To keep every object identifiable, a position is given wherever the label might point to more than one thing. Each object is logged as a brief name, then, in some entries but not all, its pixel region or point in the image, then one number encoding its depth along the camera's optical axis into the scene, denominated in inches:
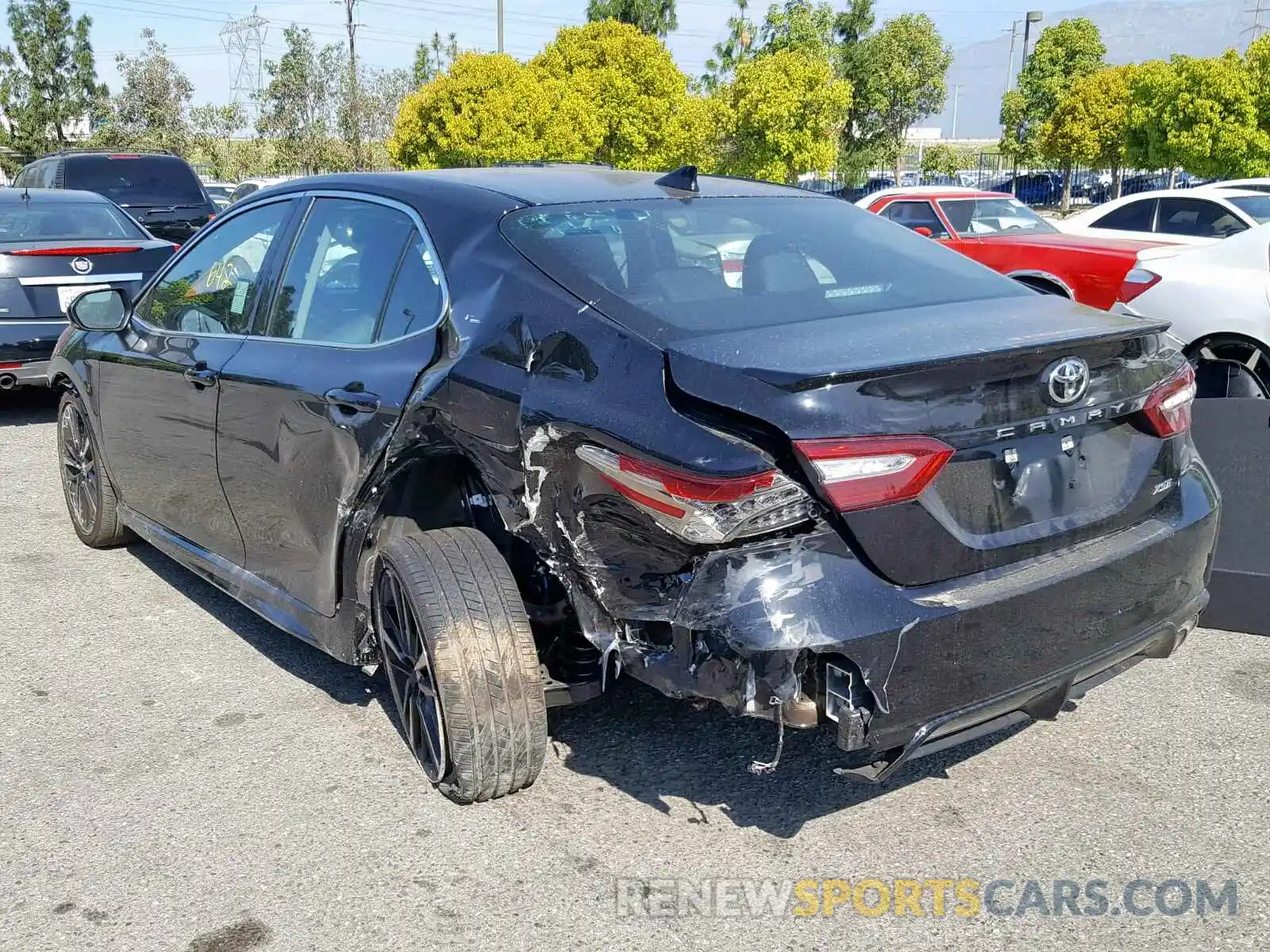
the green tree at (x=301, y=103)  1622.8
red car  338.6
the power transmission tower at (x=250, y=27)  1754.4
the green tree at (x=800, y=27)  1656.0
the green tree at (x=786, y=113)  1156.5
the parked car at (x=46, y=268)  314.7
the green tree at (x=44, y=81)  1979.6
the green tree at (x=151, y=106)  1674.5
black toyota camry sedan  100.0
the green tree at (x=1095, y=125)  1428.4
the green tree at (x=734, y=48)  1817.2
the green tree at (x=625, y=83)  1279.5
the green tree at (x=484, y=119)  1068.5
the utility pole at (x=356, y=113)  1636.3
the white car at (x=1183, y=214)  466.0
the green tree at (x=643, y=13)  1948.8
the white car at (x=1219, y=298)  279.7
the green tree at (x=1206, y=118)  1019.9
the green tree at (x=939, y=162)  1723.7
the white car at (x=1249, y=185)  575.5
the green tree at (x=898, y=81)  1614.2
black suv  559.2
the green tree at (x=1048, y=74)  1829.5
